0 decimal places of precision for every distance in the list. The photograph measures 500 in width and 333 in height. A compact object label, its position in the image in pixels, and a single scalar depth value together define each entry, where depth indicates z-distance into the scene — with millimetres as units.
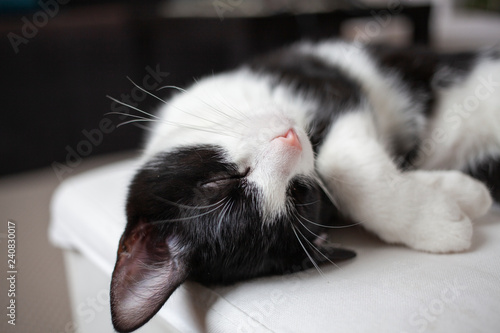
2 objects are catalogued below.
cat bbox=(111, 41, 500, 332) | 326
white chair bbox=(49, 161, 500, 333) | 295
